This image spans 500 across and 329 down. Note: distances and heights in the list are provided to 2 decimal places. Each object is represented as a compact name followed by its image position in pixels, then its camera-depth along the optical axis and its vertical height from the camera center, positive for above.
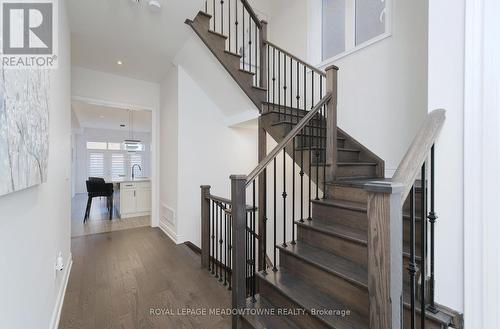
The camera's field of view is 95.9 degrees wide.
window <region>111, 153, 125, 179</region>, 10.25 -0.16
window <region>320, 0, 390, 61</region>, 2.90 +1.96
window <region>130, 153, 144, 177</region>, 10.62 +0.08
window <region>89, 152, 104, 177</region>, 9.73 -0.11
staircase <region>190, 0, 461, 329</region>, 0.89 -0.50
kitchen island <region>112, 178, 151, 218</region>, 5.12 -0.84
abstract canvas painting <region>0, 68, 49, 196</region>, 0.77 +0.14
